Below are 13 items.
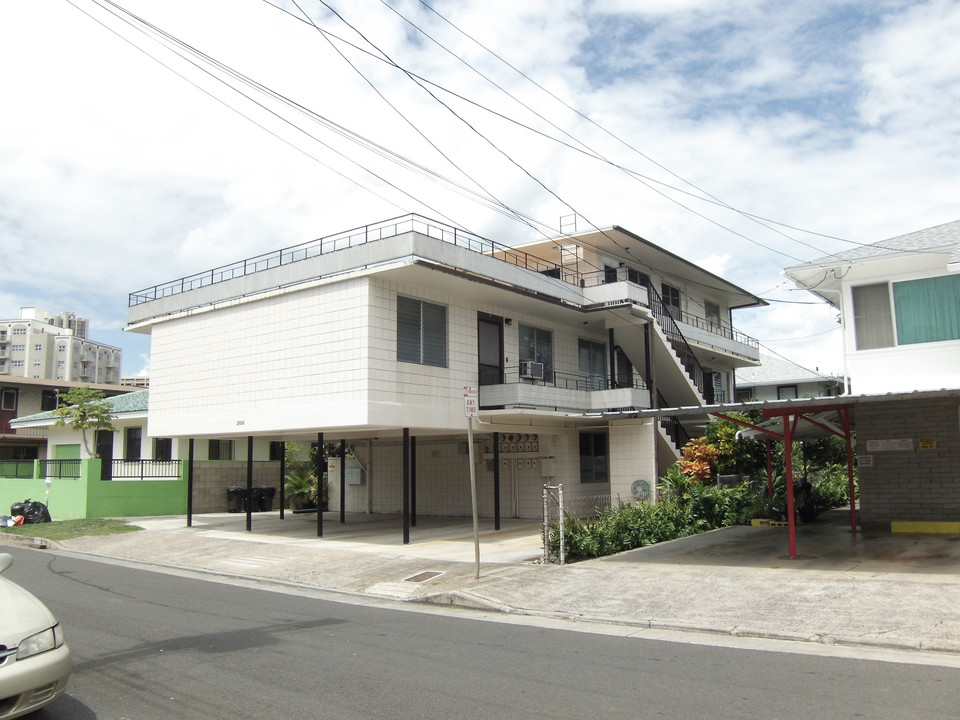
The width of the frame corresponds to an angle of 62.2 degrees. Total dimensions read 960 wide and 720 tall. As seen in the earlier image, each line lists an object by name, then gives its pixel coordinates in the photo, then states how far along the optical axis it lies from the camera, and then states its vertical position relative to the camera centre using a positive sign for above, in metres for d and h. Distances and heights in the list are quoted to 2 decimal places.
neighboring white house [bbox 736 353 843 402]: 43.81 +3.62
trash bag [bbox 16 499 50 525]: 25.14 -1.66
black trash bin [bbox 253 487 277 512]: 31.53 -1.65
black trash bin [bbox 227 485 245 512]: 29.81 -1.54
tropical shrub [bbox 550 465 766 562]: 15.58 -1.54
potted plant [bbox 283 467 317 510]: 31.39 -1.35
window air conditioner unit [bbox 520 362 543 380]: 22.28 +2.28
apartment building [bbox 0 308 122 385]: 118.50 +16.75
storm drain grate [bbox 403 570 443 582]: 14.20 -2.20
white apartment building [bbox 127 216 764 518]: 18.69 +2.53
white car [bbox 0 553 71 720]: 5.57 -1.44
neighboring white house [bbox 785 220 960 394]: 14.17 +2.49
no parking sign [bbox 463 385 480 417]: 13.35 +0.87
